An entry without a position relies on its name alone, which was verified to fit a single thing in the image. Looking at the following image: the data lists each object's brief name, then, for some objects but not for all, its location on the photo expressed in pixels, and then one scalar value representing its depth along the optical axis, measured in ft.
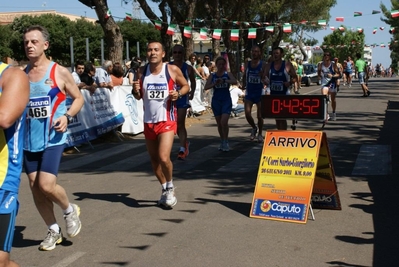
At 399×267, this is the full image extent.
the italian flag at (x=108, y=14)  65.77
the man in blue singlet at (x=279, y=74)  42.32
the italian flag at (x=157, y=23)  82.43
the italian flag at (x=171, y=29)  83.32
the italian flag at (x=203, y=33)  94.94
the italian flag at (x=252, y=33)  110.73
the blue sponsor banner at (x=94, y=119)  44.06
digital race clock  23.13
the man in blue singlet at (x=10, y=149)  12.27
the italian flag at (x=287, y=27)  115.96
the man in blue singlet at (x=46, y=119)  18.84
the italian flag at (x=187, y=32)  84.16
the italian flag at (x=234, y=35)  107.14
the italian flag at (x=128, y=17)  82.24
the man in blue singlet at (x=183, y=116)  35.94
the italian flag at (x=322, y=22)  109.09
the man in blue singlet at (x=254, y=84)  43.81
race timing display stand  23.08
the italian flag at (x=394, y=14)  90.40
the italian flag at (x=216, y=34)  99.02
